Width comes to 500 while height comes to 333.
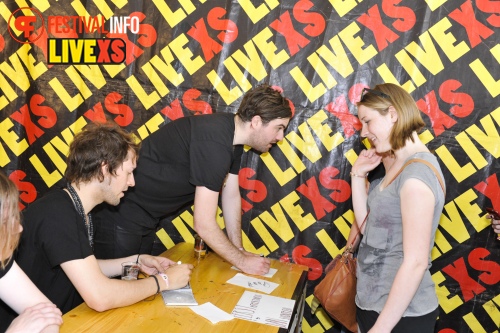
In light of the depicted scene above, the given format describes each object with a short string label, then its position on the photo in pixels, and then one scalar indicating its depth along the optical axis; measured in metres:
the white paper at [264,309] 1.88
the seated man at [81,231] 1.67
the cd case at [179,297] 1.92
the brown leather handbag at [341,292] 2.14
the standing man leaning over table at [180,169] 2.33
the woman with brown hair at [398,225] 1.60
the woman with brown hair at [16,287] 1.40
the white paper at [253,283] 2.23
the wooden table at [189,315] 1.69
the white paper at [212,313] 1.85
